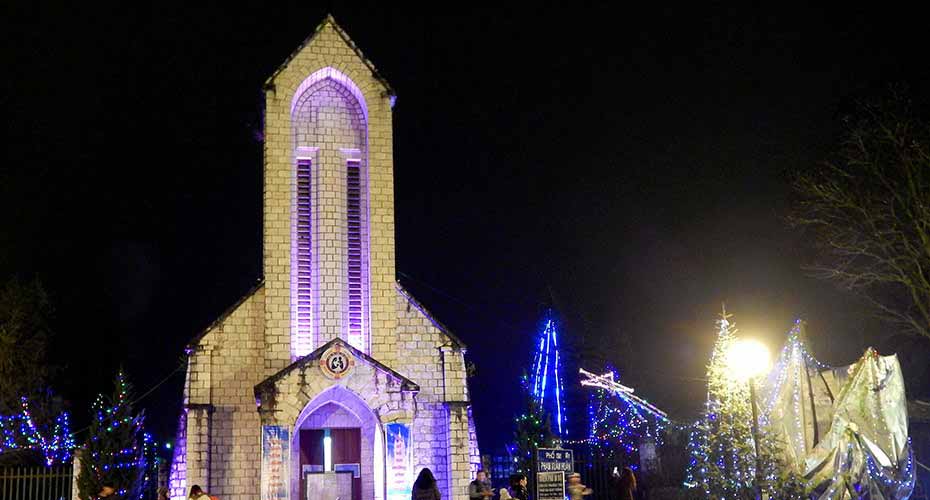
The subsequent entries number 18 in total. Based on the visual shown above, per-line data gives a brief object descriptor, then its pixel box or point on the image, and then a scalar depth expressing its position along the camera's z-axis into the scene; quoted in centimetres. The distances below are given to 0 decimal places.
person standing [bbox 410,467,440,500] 1661
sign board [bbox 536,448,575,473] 1530
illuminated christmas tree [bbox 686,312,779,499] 2059
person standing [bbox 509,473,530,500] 1683
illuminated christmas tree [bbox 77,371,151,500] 2227
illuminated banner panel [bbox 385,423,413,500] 2250
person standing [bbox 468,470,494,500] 1634
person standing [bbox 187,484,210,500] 1747
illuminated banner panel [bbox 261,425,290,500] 2152
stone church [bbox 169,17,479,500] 2248
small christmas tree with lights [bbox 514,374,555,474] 2575
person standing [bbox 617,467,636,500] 1867
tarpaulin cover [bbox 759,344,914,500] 2309
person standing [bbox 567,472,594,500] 1562
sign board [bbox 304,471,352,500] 2350
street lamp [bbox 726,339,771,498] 1748
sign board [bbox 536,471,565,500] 1518
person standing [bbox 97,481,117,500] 1922
